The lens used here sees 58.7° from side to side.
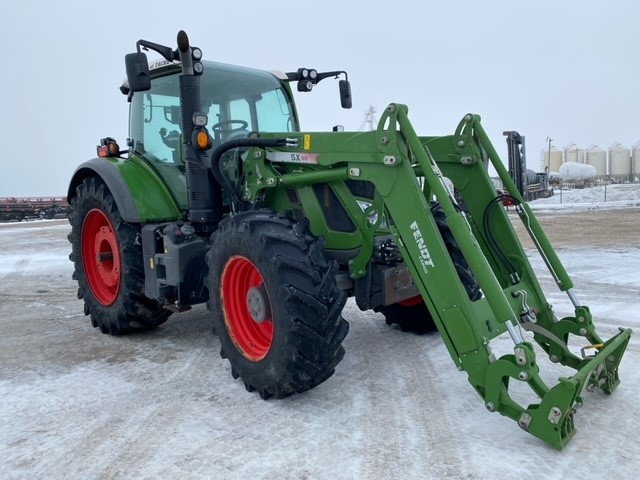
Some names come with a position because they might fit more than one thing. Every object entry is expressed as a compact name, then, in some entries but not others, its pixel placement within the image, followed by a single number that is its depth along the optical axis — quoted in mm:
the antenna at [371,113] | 15701
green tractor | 3252
